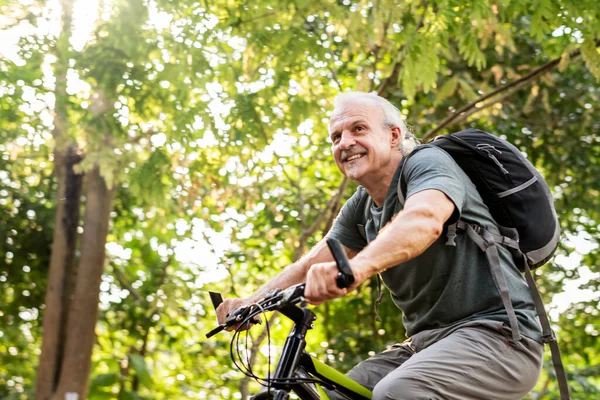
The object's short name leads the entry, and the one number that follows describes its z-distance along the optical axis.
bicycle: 2.47
